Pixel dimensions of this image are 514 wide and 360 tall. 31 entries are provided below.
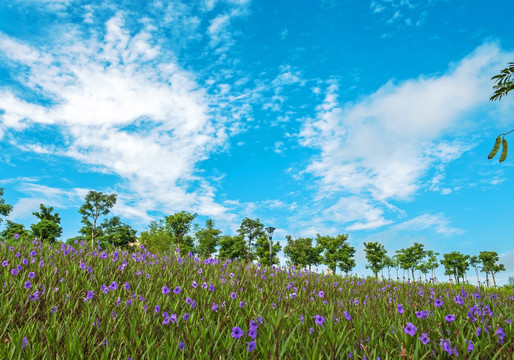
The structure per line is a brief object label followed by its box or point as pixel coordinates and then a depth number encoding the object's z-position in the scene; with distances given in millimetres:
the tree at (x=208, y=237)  58781
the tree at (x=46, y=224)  43562
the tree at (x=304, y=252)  57281
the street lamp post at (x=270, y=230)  32138
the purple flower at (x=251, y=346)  2867
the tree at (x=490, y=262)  66988
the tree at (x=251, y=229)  59062
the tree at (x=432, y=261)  65250
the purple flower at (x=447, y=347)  3154
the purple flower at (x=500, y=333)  3522
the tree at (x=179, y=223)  62084
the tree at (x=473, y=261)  70562
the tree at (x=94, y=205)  56625
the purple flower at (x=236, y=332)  2998
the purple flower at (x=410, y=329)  3291
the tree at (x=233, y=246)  56125
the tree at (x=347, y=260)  54562
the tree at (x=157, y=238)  50428
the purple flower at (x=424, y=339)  3286
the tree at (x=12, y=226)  37416
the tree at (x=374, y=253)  56231
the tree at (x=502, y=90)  4480
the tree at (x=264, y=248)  55372
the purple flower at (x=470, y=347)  3227
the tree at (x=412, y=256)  60594
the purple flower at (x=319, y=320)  3536
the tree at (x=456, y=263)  64812
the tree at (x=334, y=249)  54453
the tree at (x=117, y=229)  57281
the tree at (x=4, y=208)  48844
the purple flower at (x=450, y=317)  3707
